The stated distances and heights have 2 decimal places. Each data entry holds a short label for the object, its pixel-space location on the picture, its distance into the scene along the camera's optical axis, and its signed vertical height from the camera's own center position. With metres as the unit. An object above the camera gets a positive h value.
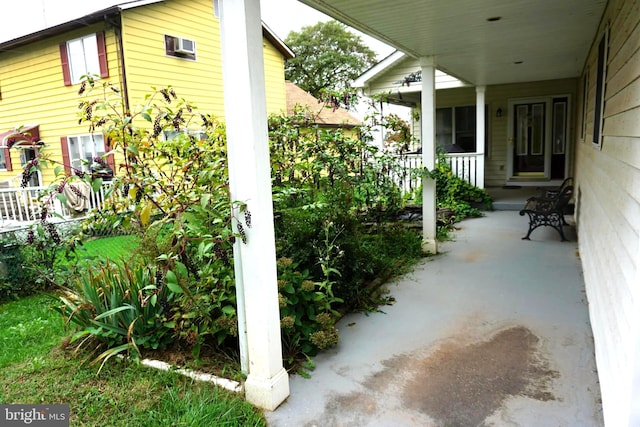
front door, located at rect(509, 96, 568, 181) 10.27 +0.08
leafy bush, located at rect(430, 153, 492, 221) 8.70 -0.99
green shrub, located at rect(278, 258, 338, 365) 3.03 -1.19
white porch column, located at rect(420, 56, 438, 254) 5.70 -0.02
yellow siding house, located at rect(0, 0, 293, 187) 9.35 +2.27
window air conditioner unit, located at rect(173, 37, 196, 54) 10.21 +2.63
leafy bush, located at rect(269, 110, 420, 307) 3.75 -0.48
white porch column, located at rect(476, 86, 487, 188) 9.19 +0.26
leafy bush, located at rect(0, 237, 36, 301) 4.65 -1.14
